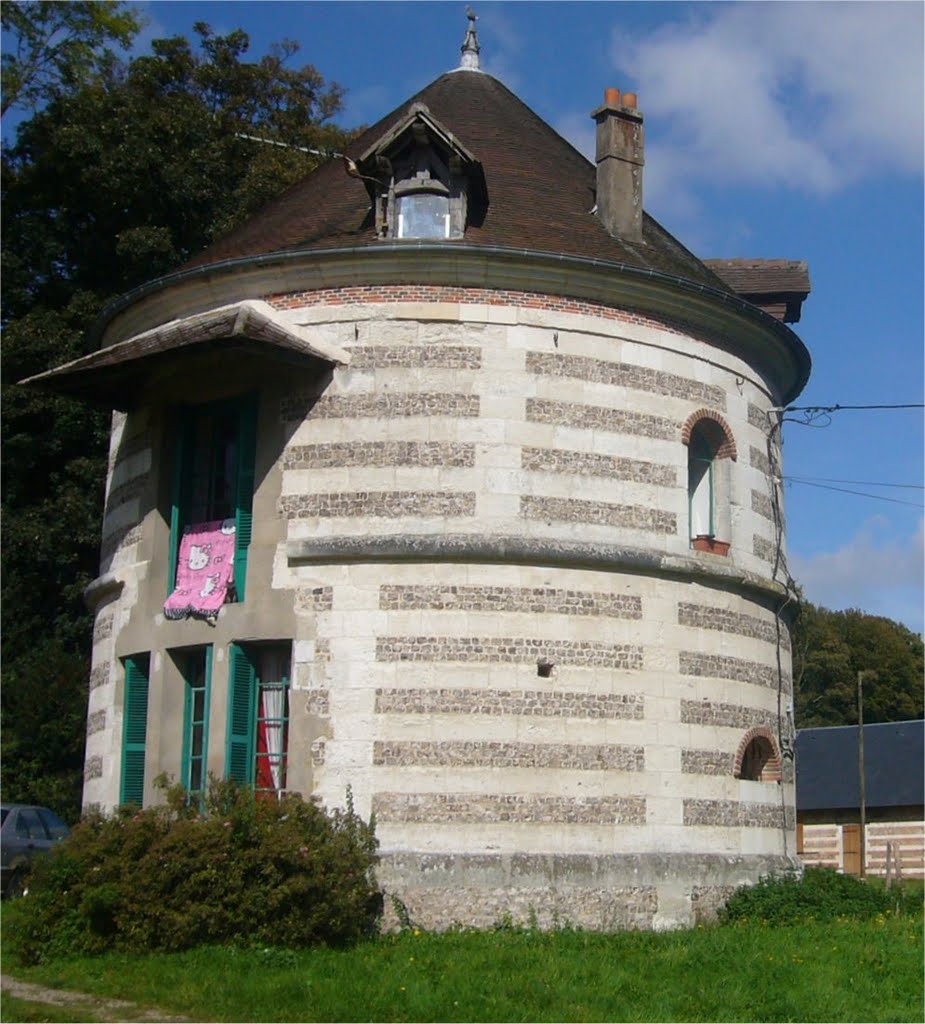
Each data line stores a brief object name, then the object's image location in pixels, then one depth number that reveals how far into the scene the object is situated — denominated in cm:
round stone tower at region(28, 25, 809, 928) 1469
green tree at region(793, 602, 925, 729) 5653
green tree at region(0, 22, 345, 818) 2470
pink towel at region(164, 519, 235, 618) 1591
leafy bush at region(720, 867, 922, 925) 1548
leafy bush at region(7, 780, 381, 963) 1242
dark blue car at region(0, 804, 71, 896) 1852
